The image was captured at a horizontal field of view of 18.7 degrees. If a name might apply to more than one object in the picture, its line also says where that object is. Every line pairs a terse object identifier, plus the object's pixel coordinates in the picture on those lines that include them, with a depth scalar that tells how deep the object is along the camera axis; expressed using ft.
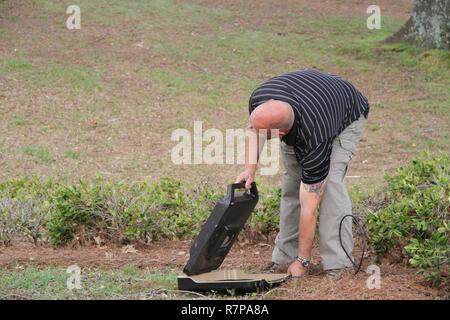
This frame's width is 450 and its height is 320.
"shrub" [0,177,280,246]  34.15
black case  26.12
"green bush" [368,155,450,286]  26.29
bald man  26.53
